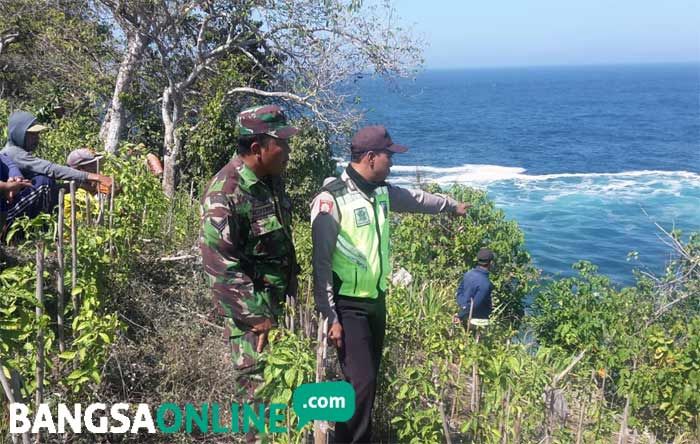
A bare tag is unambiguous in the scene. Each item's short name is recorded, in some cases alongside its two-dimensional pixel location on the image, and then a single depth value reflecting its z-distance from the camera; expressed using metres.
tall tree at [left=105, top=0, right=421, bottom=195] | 10.67
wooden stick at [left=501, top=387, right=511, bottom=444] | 3.31
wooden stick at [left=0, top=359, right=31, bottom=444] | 2.92
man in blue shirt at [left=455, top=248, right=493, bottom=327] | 6.25
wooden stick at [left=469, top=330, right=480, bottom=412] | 3.73
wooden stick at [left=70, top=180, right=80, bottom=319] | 3.64
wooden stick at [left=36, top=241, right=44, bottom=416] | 3.13
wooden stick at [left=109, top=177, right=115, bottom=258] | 4.41
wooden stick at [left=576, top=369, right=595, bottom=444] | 3.33
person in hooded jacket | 4.75
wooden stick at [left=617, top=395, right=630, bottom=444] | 3.31
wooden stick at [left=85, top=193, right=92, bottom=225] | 4.59
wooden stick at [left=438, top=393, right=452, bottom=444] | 3.11
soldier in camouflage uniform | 2.98
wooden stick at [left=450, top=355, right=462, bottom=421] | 3.84
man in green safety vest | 3.29
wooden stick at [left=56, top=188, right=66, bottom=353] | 3.51
